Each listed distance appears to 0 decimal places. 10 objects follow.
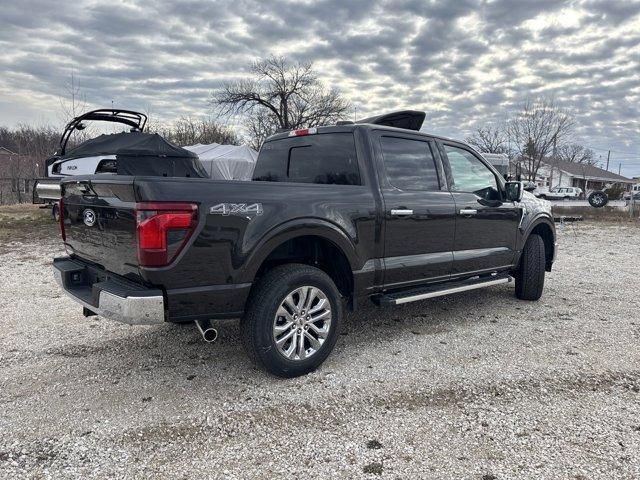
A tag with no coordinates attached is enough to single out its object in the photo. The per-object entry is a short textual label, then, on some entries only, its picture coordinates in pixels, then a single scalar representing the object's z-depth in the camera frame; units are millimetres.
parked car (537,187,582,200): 42244
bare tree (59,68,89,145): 21734
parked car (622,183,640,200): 38406
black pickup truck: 2863
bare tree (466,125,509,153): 42562
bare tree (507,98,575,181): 34438
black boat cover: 10055
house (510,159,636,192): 56781
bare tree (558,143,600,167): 59209
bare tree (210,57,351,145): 31969
